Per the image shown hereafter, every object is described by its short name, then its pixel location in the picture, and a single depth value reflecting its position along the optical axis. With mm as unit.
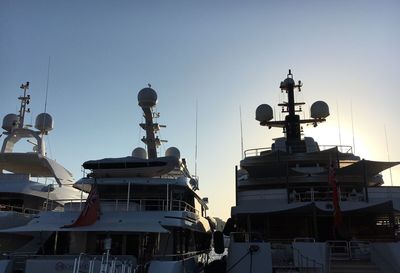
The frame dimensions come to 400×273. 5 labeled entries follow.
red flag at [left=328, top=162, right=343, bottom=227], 20406
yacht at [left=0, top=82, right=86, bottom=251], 26219
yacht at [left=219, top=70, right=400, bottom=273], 18547
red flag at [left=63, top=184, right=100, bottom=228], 16812
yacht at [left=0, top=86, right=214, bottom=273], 16250
